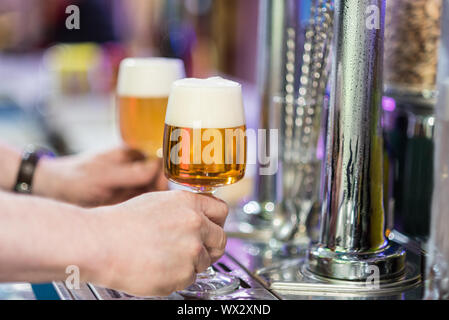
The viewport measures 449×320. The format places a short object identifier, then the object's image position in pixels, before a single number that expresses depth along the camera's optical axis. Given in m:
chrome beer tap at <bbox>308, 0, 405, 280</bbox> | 0.97
